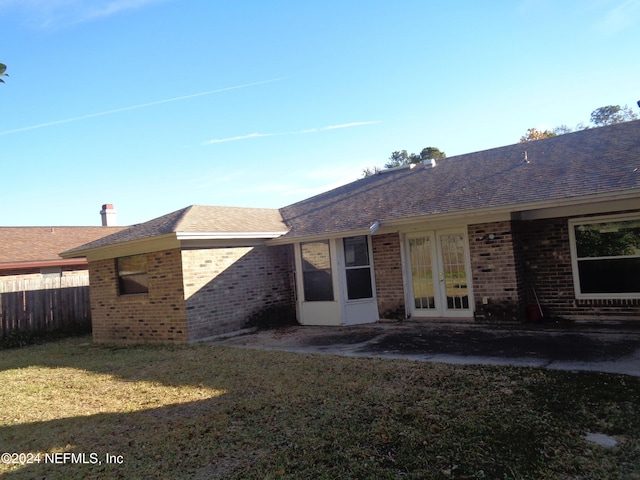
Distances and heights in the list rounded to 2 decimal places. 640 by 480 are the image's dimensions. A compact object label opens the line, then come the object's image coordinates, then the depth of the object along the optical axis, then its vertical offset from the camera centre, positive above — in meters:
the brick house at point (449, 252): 9.15 +0.32
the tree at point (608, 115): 38.00 +11.65
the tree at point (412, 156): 38.22 +9.56
